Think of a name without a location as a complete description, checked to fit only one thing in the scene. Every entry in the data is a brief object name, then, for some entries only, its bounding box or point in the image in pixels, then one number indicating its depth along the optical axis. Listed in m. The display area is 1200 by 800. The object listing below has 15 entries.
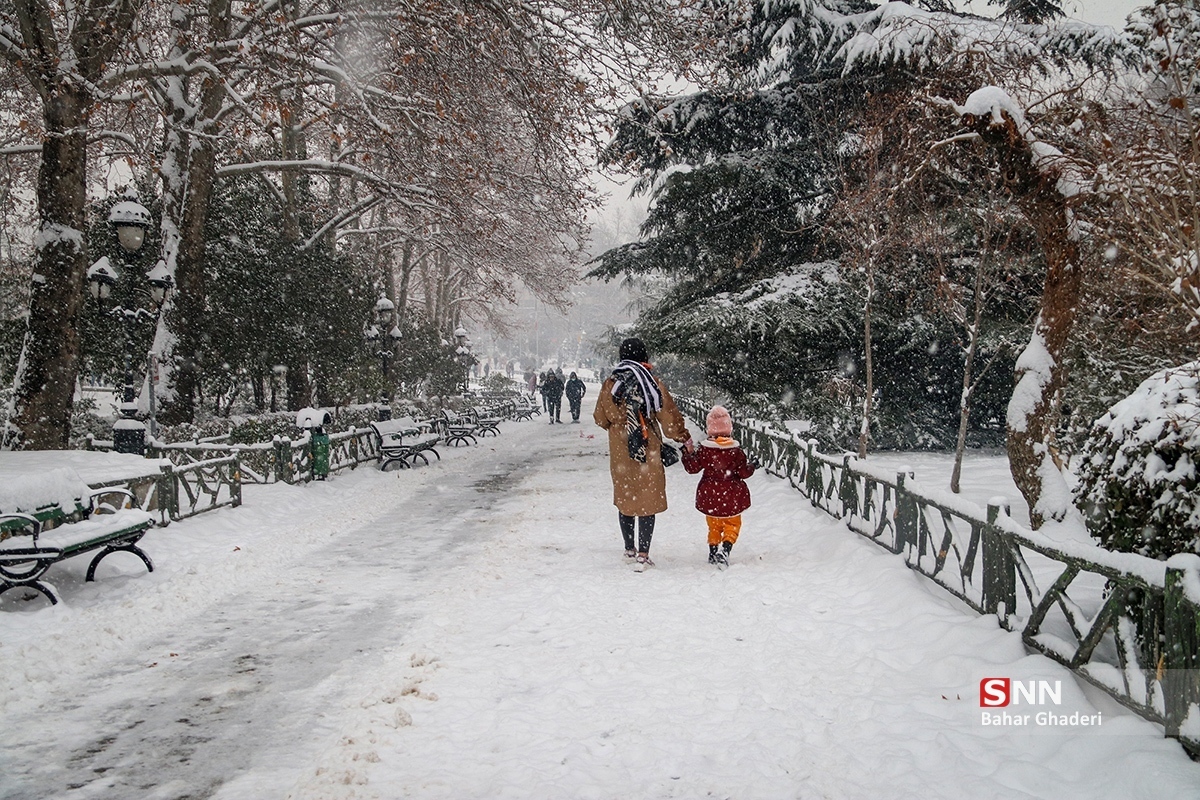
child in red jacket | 6.78
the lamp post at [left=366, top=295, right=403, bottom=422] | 18.88
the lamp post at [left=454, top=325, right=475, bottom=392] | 32.78
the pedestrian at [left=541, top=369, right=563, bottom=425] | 29.22
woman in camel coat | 6.70
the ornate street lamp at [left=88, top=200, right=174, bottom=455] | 9.95
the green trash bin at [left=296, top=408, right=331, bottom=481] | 12.47
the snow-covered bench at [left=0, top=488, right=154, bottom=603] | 5.43
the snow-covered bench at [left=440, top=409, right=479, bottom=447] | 19.78
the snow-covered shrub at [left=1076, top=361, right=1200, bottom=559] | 3.89
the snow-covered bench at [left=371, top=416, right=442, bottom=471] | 14.52
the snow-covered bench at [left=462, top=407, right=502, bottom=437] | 23.38
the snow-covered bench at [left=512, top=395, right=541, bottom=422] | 32.38
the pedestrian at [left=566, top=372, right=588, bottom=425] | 28.97
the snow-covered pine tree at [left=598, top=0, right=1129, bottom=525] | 6.69
